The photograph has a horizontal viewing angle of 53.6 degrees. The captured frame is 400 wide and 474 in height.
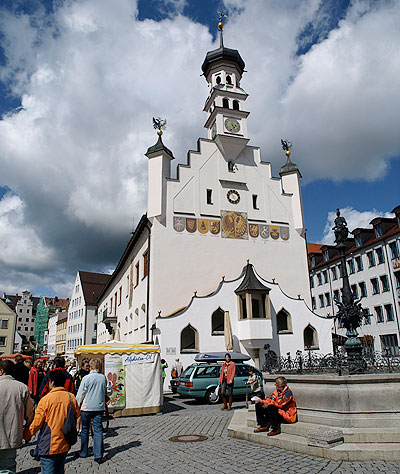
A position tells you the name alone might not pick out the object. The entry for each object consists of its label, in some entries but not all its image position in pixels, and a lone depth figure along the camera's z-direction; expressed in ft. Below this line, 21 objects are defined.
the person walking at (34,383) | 31.12
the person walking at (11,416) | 14.06
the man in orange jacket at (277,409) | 26.27
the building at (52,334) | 300.40
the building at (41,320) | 353.51
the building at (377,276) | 119.24
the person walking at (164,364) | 63.41
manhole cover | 27.84
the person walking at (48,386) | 24.73
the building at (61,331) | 267.80
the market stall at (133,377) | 41.96
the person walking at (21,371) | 28.99
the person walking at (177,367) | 67.62
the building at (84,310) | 209.97
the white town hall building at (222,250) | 74.74
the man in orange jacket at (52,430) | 15.11
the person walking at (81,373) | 34.00
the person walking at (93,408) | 23.48
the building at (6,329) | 199.00
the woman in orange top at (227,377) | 42.04
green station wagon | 50.42
